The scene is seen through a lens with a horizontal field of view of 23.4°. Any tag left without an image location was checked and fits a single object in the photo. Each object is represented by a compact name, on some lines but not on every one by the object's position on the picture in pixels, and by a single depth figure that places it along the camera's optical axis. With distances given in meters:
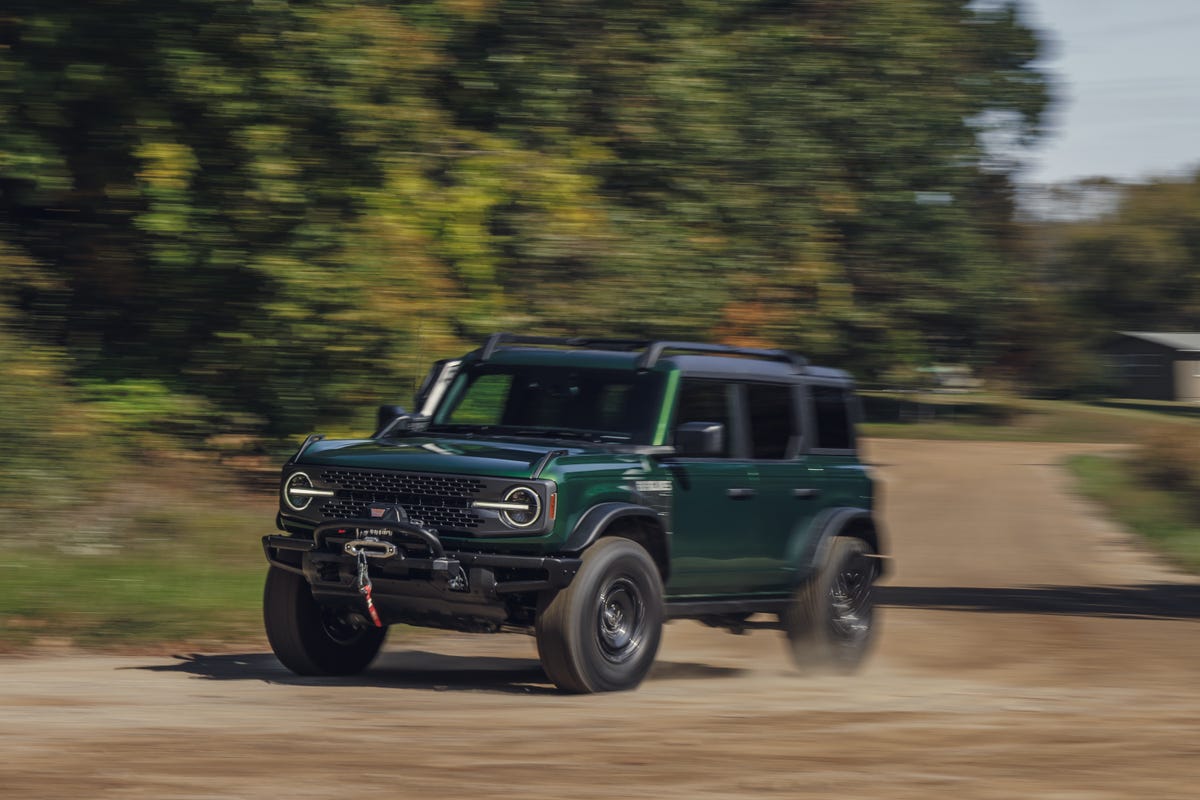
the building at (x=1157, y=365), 154.70
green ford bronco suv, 15.47
